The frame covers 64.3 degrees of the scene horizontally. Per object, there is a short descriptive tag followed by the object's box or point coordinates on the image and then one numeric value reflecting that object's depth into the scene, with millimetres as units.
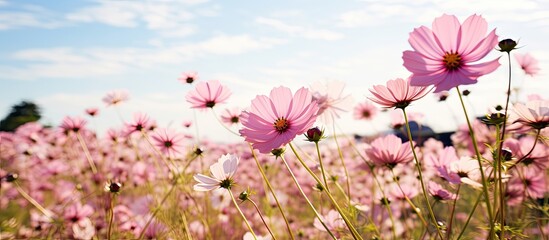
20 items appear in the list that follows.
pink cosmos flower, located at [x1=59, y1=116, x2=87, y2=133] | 1735
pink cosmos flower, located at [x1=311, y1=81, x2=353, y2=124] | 939
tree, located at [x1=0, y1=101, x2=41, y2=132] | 9250
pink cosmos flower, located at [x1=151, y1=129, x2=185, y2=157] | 1171
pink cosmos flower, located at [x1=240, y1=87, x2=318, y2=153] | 590
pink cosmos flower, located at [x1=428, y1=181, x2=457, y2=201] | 883
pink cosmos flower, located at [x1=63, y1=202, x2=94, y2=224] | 1528
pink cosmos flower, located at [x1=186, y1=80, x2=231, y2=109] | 957
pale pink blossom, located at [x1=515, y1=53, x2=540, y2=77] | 1423
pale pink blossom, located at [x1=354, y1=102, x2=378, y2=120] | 1560
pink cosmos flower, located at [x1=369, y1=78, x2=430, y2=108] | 604
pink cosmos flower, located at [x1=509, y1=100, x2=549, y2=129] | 614
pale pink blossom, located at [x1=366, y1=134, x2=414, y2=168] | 805
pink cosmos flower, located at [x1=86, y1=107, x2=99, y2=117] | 1959
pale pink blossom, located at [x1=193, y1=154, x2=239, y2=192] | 699
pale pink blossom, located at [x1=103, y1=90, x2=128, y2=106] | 1718
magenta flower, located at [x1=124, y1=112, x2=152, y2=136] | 1266
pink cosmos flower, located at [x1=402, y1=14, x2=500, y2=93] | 512
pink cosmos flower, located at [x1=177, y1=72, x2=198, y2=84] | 1270
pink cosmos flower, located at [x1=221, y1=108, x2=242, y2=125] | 1178
